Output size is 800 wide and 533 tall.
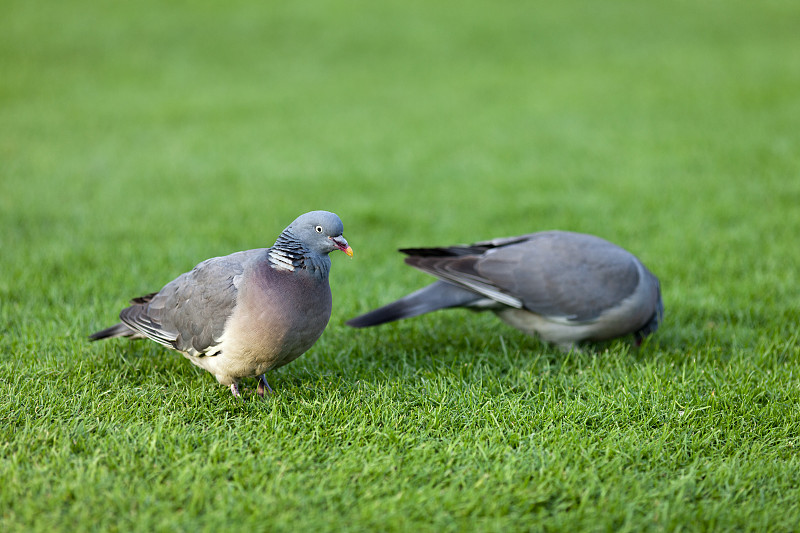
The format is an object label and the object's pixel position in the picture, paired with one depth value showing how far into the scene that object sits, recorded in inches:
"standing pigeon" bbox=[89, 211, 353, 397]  243.6
